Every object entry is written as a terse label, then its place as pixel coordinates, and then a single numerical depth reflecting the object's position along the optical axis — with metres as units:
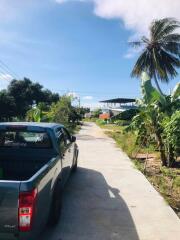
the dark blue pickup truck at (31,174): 2.03
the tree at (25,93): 28.11
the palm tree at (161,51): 18.70
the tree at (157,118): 6.34
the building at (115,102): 37.70
